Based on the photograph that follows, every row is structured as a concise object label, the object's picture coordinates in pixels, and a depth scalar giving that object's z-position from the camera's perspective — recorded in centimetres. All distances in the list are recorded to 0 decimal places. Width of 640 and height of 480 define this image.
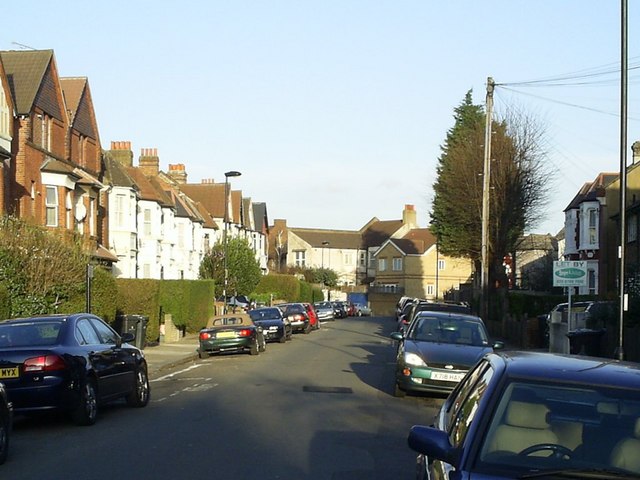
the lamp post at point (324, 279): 10712
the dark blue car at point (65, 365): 1207
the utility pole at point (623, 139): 1880
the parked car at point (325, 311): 6844
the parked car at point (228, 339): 2842
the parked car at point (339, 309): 7512
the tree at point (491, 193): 5131
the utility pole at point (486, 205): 3834
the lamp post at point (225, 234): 4484
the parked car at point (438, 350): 1596
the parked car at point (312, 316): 4953
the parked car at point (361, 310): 9133
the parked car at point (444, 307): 2637
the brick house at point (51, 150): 3212
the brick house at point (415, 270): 10156
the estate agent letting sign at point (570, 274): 2348
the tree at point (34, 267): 2380
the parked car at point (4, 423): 996
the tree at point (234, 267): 5594
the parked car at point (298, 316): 4600
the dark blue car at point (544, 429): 474
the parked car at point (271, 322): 3641
